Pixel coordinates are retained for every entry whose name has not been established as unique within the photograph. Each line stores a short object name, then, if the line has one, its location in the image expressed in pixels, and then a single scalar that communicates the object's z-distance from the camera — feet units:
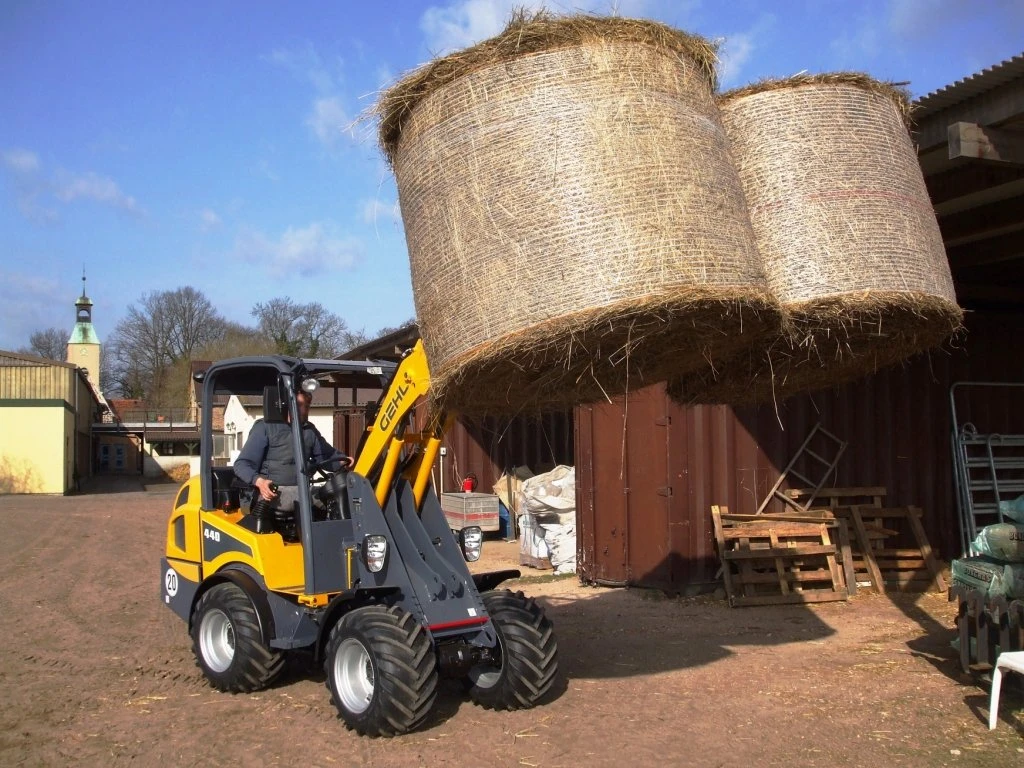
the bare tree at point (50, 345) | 244.22
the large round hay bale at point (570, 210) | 14.43
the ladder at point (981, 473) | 36.17
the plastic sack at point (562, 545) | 38.47
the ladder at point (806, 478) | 33.65
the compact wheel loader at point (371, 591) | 17.66
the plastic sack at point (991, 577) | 20.11
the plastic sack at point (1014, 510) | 20.36
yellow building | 101.55
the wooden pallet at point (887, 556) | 33.47
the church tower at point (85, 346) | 223.30
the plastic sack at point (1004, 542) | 20.18
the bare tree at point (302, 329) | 182.79
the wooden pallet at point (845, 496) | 33.88
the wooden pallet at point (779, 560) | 31.27
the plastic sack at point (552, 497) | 38.55
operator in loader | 20.26
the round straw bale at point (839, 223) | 16.88
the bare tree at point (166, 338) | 213.87
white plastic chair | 16.93
